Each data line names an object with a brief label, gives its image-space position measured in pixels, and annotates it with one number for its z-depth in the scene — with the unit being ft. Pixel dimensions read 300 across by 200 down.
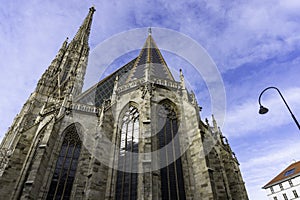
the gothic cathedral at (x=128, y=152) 31.14
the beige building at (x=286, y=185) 81.30
